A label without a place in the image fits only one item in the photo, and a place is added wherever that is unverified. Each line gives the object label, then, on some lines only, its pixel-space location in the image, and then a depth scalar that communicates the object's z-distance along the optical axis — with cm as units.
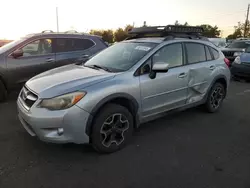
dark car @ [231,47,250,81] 728
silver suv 243
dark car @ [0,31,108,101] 445
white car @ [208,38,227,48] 1557
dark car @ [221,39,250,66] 973
